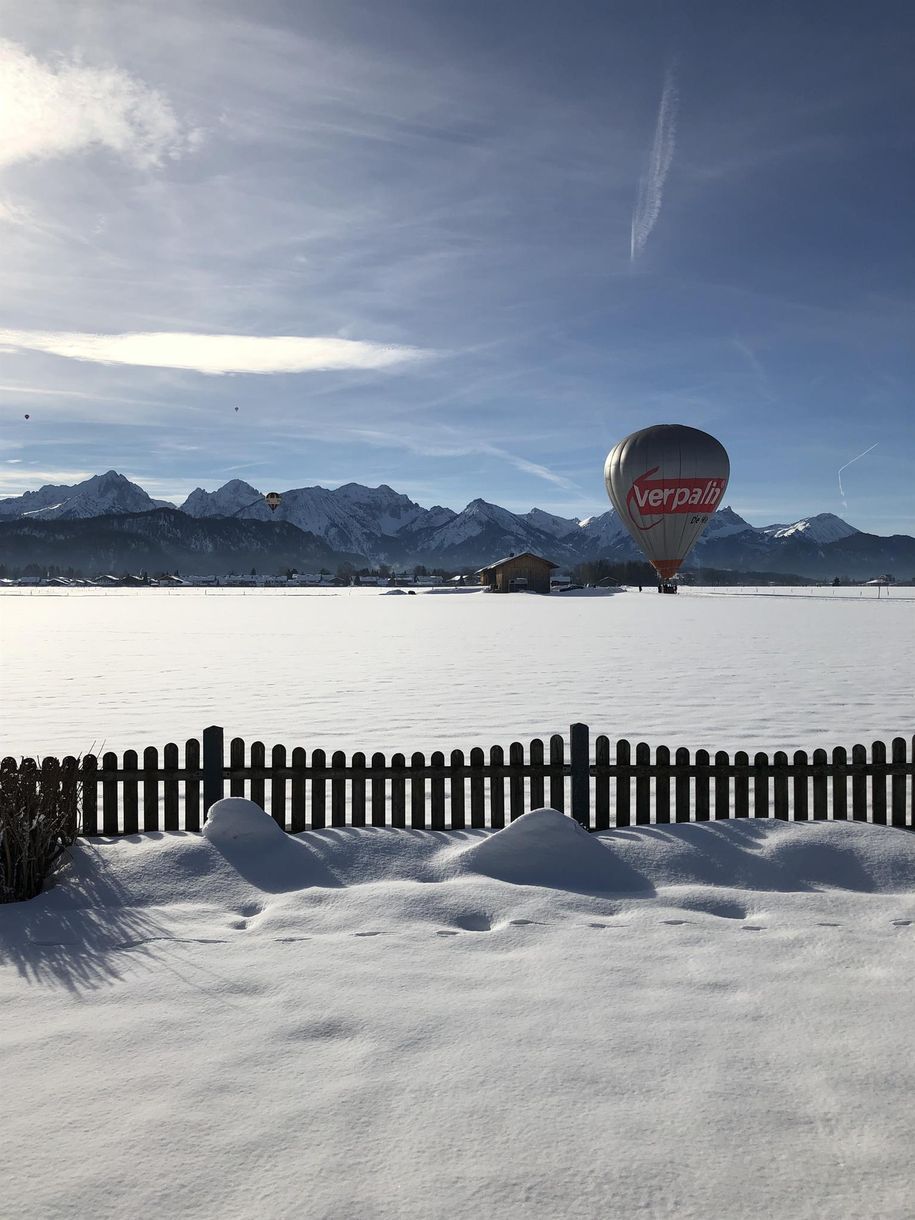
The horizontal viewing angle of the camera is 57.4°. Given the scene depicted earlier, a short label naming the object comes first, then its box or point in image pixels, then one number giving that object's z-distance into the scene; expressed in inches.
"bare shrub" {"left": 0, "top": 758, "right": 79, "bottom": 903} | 224.1
